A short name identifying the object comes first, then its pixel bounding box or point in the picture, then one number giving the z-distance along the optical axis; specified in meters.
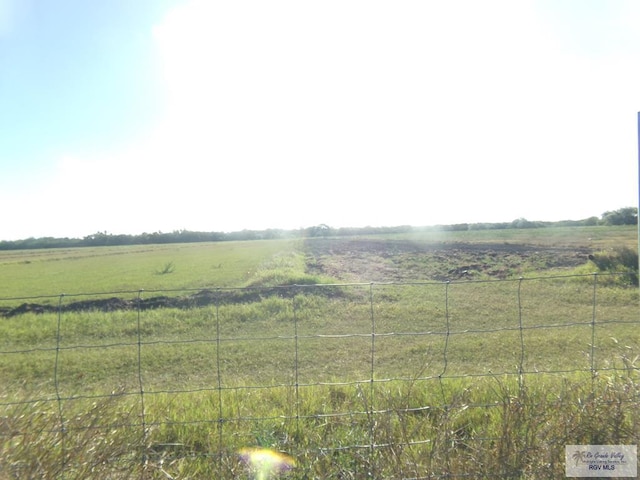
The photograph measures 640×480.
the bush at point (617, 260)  14.67
